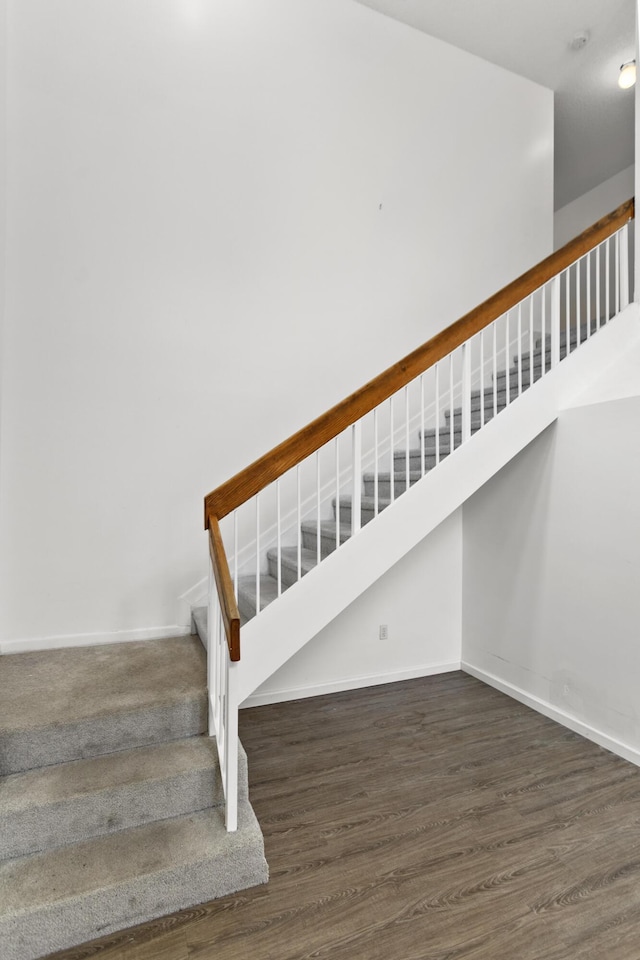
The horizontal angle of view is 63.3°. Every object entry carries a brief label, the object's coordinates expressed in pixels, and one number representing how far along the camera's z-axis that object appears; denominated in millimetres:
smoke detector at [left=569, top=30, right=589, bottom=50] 3805
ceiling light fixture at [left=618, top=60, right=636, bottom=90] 3770
